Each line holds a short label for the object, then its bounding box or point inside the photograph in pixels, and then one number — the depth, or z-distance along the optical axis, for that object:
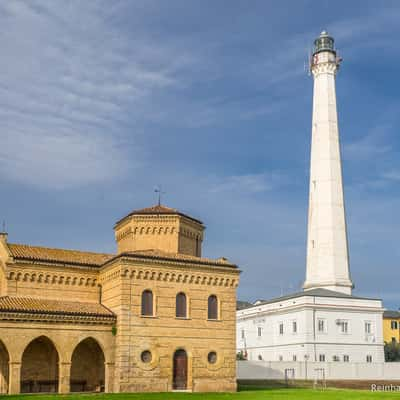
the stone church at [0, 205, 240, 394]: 36.25
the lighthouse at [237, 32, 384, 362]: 61.09
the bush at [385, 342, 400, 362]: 75.69
